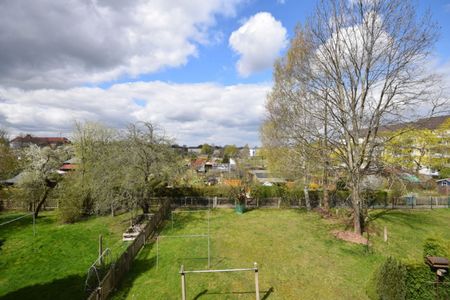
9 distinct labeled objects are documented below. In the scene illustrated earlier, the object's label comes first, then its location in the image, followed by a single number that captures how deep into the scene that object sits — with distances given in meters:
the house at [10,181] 24.64
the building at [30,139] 63.28
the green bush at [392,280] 6.19
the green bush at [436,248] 6.73
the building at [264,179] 28.11
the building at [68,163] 24.33
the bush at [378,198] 20.53
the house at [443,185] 26.59
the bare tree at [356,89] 11.06
